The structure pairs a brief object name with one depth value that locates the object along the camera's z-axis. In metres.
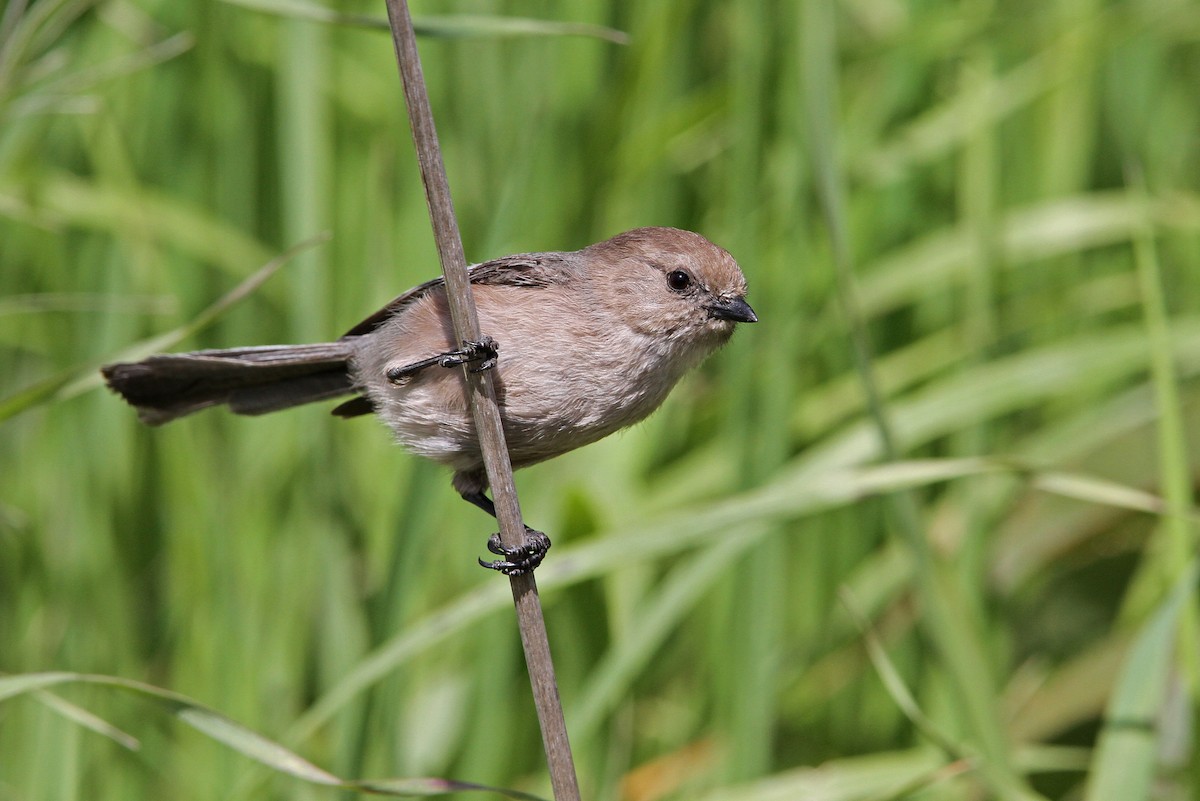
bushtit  4.06
